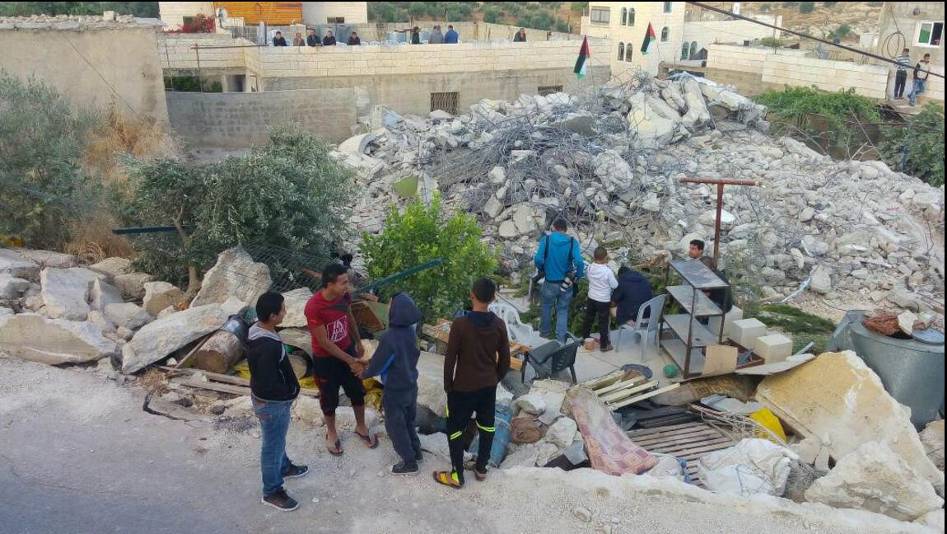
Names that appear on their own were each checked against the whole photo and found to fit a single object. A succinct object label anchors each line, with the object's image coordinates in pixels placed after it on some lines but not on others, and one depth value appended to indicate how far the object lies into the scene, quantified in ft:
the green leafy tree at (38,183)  28.71
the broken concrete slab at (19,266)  25.25
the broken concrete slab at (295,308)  21.35
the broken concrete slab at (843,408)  19.30
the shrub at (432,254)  23.94
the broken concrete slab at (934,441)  20.65
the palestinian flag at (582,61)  55.01
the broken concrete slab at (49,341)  20.84
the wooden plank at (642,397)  21.71
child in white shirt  25.41
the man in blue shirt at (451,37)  64.18
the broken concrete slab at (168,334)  20.53
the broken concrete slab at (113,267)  27.22
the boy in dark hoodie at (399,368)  15.02
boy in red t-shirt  15.70
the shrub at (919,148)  51.42
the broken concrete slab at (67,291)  22.57
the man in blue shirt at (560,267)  25.03
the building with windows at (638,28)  139.13
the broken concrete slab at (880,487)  15.75
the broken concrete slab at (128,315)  23.13
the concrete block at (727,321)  25.53
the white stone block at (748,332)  24.87
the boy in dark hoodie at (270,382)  14.02
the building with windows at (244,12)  104.88
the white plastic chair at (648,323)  25.68
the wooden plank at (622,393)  22.06
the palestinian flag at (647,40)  60.66
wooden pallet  20.39
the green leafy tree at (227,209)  25.20
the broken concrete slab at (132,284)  26.17
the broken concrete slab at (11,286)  23.55
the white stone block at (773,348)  23.95
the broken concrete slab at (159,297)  24.14
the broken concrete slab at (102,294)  23.90
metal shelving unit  23.52
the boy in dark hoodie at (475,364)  14.73
